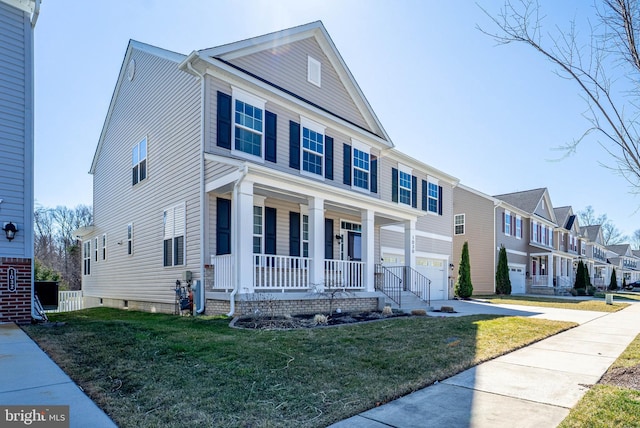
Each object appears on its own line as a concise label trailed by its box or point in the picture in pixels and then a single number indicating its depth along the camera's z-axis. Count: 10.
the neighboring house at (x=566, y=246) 34.38
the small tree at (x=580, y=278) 29.91
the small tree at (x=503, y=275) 24.67
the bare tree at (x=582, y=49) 5.29
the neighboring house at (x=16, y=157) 8.90
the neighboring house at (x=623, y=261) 60.19
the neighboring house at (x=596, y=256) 45.14
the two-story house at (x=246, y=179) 10.23
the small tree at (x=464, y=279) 20.58
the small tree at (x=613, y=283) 40.09
